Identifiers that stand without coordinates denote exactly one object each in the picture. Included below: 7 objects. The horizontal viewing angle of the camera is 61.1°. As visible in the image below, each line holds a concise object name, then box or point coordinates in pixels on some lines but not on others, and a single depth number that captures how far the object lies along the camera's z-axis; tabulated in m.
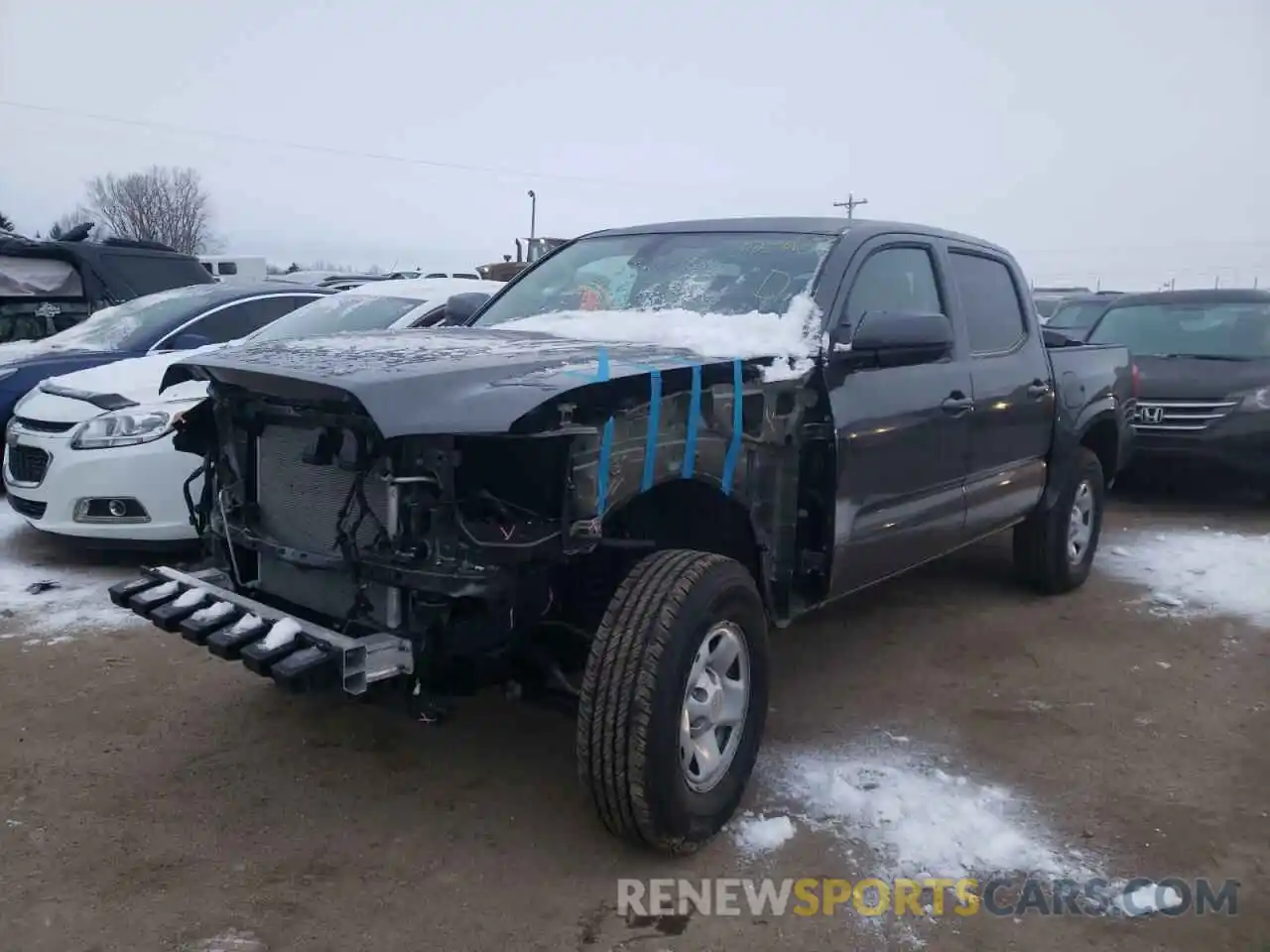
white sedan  5.72
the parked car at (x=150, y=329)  7.41
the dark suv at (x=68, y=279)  9.88
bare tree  53.34
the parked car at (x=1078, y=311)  13.52
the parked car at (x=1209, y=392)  8.24
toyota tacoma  2.87
